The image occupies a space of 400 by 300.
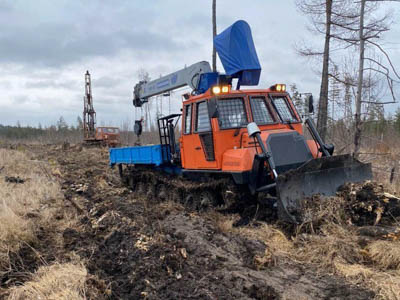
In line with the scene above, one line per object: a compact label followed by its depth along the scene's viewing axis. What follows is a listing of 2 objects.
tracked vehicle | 6.07
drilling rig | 29.88
